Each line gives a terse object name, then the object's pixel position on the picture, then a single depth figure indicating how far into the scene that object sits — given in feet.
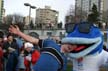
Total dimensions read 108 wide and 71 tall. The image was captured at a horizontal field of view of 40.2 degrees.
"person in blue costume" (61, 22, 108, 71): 5.08
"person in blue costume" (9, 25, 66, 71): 5.82
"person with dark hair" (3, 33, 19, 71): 13.47
